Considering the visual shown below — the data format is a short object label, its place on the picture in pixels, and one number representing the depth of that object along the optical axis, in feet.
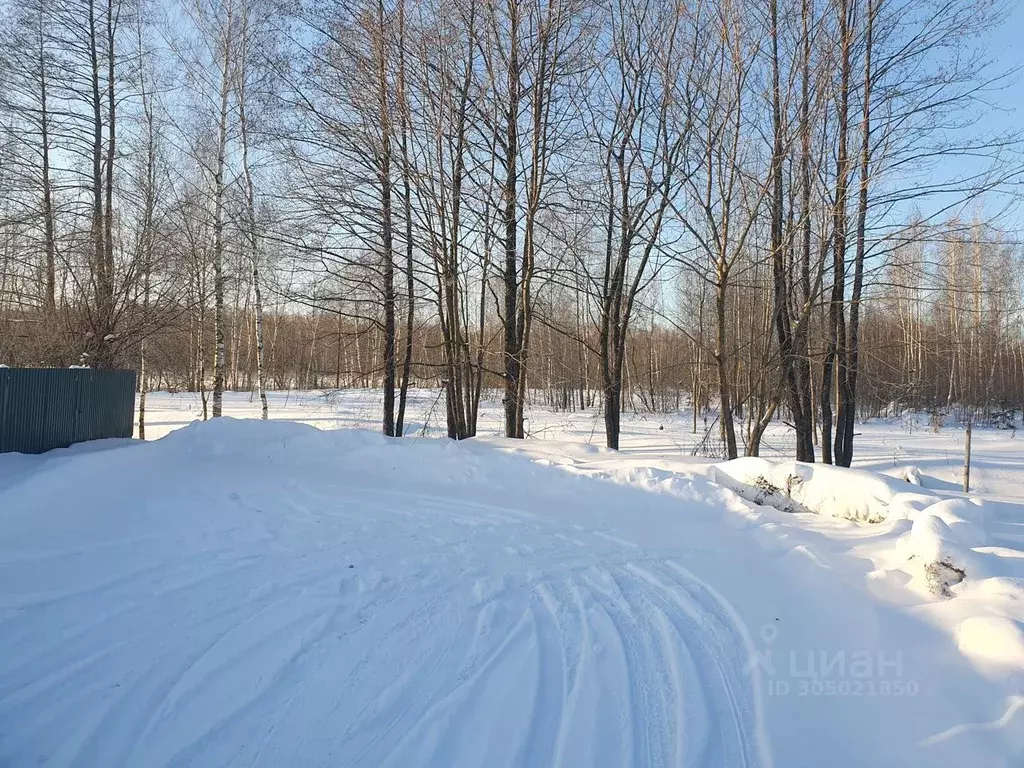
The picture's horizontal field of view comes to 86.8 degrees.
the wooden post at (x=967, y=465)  35.70
